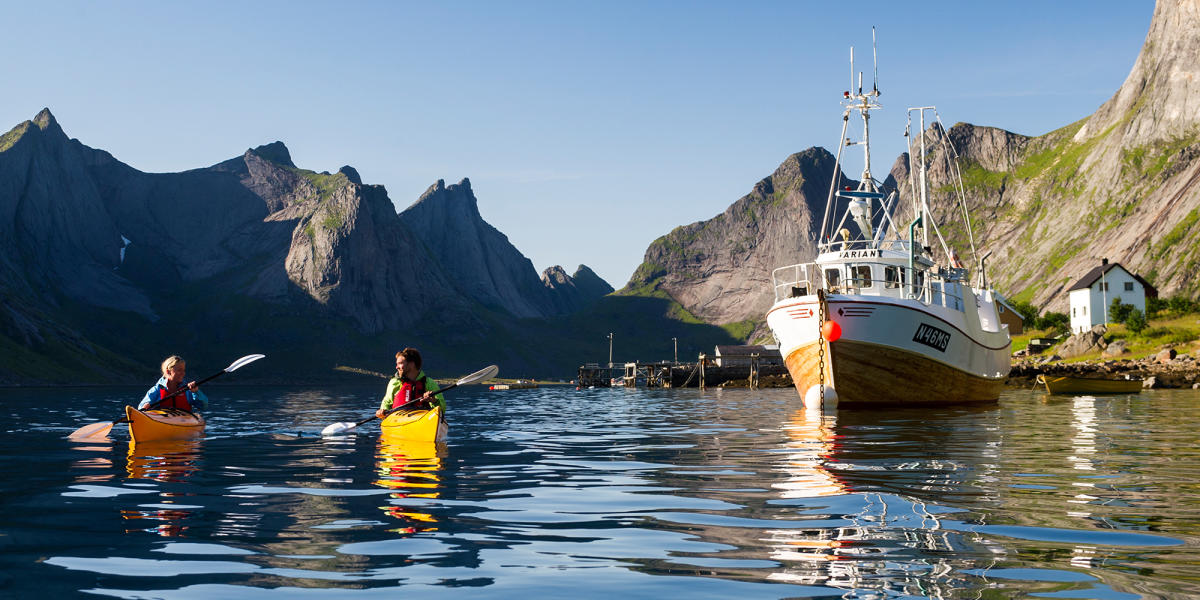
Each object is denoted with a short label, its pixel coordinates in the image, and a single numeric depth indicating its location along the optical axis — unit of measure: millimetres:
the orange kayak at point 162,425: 21438
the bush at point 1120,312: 108250
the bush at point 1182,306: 99919
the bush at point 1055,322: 124550
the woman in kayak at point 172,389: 22781
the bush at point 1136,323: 95688
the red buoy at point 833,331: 34312
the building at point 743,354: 115288
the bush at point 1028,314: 130125
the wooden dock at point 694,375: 101625
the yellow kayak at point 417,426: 20941
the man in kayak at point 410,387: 21906
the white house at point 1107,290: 116250
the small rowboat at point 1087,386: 50844
